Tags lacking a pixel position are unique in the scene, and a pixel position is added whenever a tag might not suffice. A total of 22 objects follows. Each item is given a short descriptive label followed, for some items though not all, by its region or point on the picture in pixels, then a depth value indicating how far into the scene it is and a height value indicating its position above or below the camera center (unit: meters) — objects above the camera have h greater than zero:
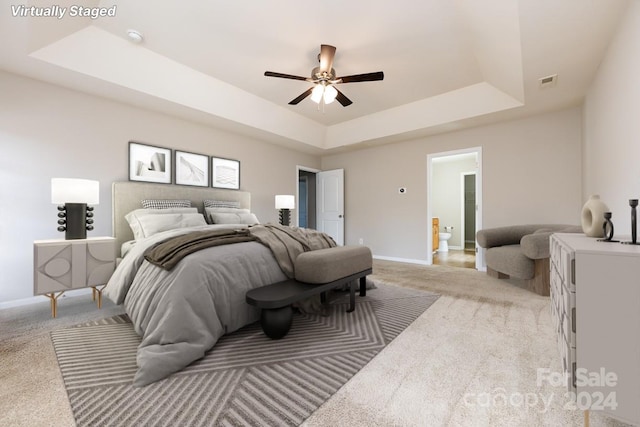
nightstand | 2.38 -0.49
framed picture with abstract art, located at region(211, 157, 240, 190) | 4.33 +0.70
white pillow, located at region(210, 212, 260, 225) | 3.71 -0.05
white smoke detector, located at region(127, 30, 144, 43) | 2.68 +1.85
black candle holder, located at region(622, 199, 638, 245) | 1.25 -0.06
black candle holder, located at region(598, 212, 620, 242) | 1.37 -0.08
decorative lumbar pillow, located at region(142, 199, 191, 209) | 3.41 +0.14
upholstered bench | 1.88 -0.58
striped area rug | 1.22 -0.92
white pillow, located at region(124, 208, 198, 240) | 3.02 -0.02
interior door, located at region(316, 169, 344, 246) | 6.04 +0.26
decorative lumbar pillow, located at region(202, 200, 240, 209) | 3.99 +0.17
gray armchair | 2.93 -0.46
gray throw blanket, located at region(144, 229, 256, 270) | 1.94 -0.24
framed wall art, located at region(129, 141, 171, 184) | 3.50 +0.71
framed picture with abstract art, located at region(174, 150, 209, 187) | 3.93 +0.71
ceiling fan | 2.71 +1.45
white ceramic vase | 1.49 -0.02
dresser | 0.99 -0.46
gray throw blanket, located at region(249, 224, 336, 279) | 2.32 -0.26
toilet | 6.53 -0.69
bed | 1.58 -0.59
